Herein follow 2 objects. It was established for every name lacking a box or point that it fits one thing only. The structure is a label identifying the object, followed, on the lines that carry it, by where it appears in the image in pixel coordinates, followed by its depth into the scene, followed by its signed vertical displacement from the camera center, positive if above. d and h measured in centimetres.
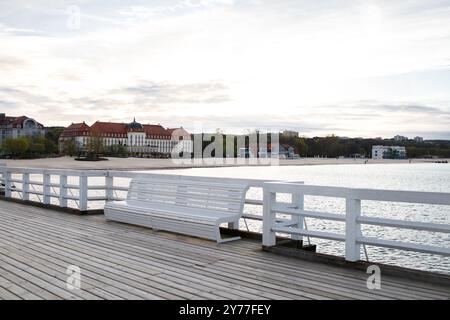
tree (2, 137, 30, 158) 9600 +17
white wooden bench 646 -92
